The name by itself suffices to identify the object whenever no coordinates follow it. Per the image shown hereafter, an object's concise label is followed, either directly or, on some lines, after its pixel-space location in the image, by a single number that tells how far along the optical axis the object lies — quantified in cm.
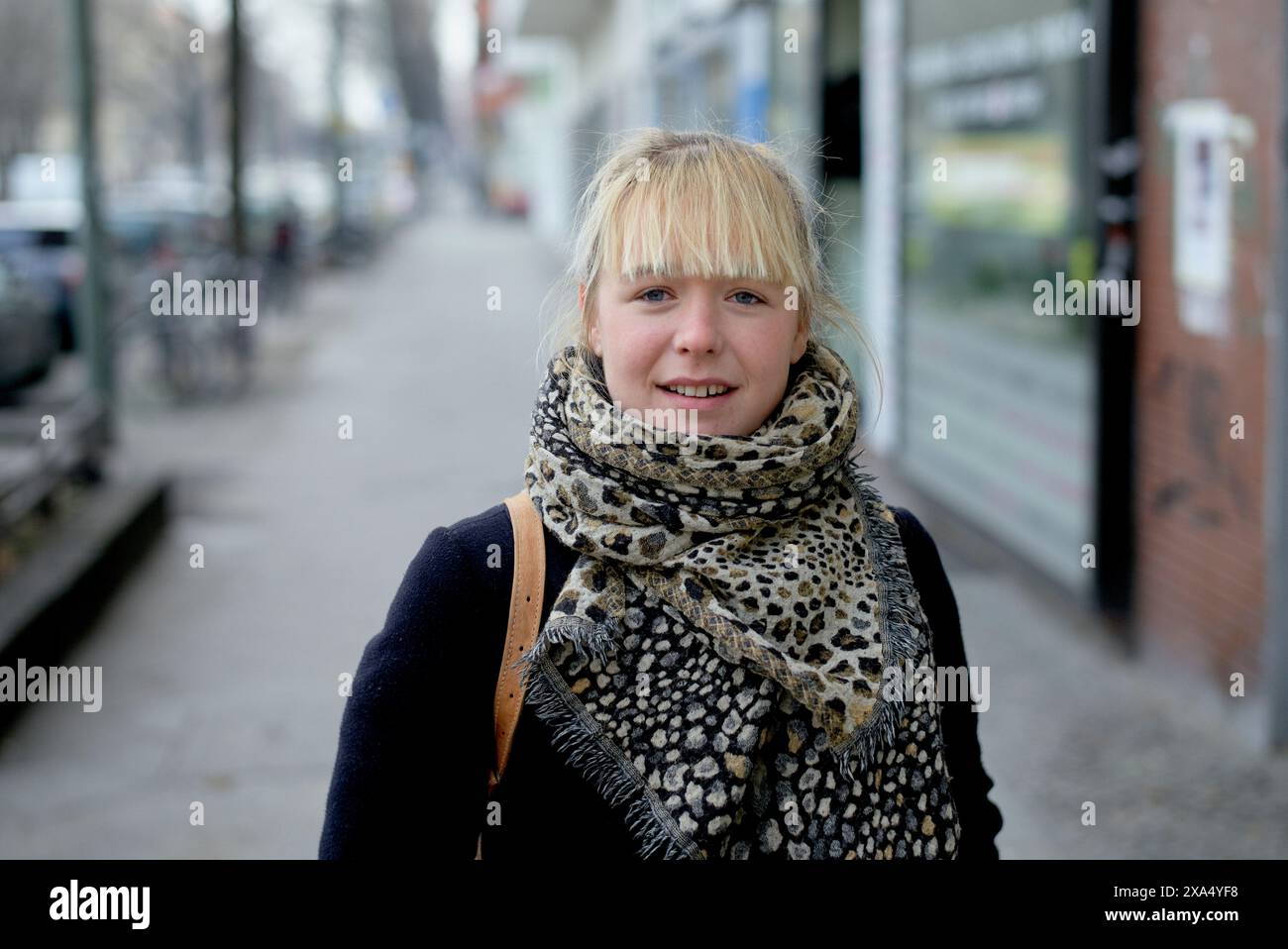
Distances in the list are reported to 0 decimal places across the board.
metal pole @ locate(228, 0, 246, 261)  1748
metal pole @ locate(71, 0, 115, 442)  1071
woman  185
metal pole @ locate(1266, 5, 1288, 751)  507
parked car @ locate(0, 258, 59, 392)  1030
